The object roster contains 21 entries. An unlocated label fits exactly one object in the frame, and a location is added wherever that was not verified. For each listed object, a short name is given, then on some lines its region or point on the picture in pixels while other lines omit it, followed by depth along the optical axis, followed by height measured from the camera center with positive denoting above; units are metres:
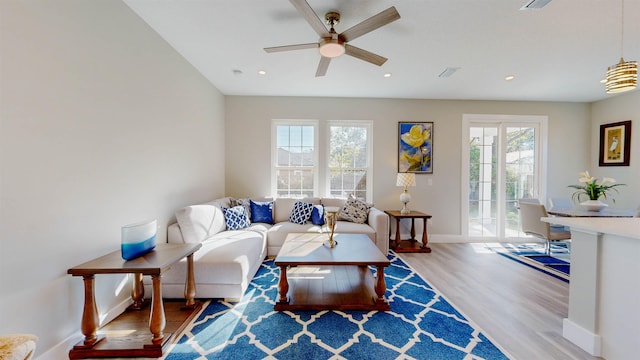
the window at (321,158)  4.56 +0.32
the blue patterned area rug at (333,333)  1.70 -1.26
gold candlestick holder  2.60 -0.53
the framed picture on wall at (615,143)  4.11 +0.57
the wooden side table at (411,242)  3.95 -1.13
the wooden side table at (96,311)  1.61 -0.95
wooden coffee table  2.21 -1.20
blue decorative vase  1.76 -0.50
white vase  3.18 -0.40
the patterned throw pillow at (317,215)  3.84 -0.65
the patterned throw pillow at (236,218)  3.37 -0.62
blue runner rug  3.21 -1.27
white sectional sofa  2.32 -0.80
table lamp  4.20 -0.14
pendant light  1.96 +0.83
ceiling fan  1.76 +1.18
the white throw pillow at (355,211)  3.92 -0.60
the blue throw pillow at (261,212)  3.92 -0.61
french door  4.57 +0.08
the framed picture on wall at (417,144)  4.55 +0.59
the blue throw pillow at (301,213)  3.87 -0.62
